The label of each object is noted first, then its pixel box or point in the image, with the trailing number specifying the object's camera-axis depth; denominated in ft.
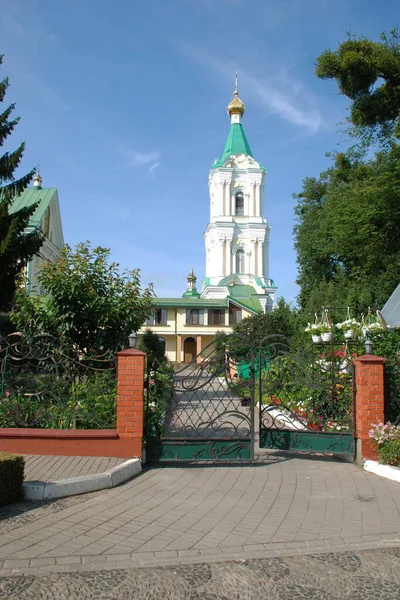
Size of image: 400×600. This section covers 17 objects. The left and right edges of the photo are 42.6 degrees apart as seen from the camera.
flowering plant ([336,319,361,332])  42.93
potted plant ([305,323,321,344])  43.29
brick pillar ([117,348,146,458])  24.89
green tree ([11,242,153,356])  37.78
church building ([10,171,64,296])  108.24
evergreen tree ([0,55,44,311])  58.90
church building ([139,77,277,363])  203.41
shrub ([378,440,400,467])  24.68
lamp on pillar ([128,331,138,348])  27.73
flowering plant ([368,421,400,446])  25.36
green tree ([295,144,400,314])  61.80
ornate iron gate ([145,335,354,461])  25.52
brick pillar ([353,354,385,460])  26.37
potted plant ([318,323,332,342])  41.96
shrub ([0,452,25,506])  18.43
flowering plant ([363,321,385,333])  39.80
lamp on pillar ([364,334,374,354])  27.61
